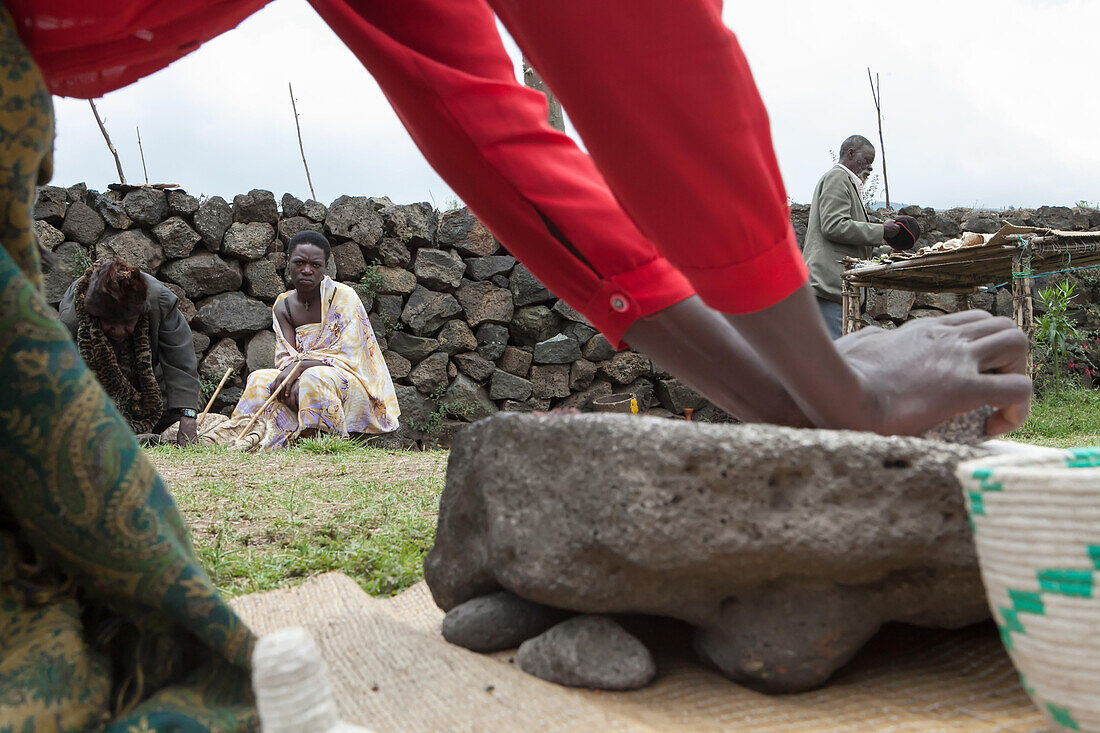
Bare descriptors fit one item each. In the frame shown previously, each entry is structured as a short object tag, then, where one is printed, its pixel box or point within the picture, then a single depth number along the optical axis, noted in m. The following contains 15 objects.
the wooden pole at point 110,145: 7.60
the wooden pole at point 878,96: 9.59
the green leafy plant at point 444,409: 7.74
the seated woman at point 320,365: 6.05
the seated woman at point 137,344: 5.86
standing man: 5.59
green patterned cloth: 0.77
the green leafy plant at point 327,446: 4.71
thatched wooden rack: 5.71
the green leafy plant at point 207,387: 7.20
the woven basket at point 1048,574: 0.77
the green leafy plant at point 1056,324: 8.05
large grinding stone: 0.98
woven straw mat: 0.92
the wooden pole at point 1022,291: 5.76
